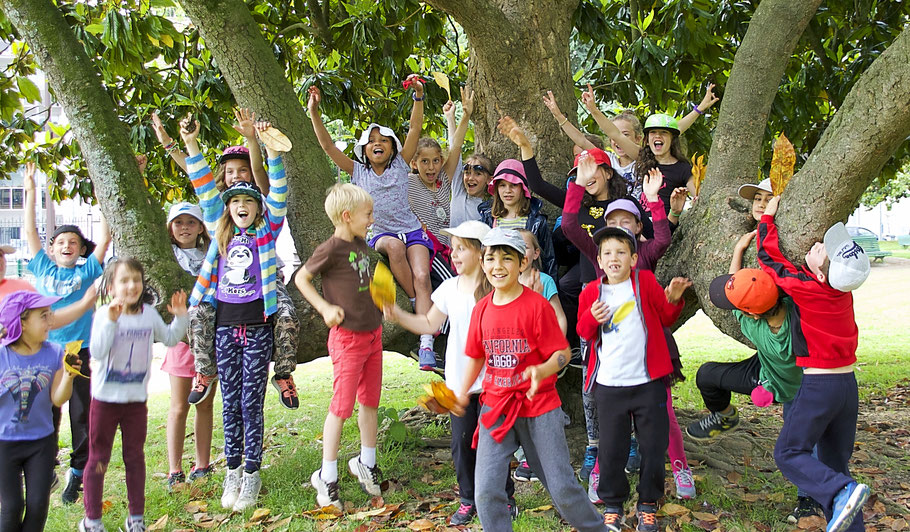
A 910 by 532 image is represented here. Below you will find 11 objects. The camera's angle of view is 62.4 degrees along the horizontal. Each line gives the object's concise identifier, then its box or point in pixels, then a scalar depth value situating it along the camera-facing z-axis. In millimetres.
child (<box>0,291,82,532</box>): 3434
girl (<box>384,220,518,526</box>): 3785
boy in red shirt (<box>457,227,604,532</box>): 3326
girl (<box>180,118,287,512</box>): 4160
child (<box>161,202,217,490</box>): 4691
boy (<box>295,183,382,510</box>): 4078
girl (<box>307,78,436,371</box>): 4703
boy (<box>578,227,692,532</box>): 3760
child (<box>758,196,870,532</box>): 3404
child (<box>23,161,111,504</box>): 4680
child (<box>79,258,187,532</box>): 3695
